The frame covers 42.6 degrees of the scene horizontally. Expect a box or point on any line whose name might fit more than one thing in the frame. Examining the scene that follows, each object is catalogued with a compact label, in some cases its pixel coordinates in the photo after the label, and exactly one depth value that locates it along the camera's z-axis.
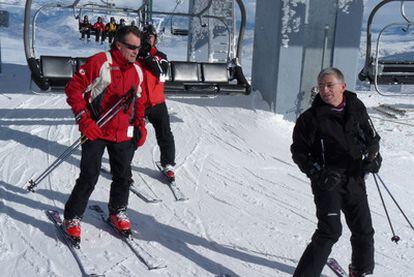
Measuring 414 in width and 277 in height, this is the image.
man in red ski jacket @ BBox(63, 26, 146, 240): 3.45
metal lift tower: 7.67
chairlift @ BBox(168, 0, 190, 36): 14.25
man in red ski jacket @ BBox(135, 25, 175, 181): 4.98
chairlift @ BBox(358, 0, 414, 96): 6.96
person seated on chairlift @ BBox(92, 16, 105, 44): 15.42
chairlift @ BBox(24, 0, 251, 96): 6.15
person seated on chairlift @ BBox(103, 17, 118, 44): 14.98
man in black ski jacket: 2.92
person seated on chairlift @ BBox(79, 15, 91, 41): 15.50
